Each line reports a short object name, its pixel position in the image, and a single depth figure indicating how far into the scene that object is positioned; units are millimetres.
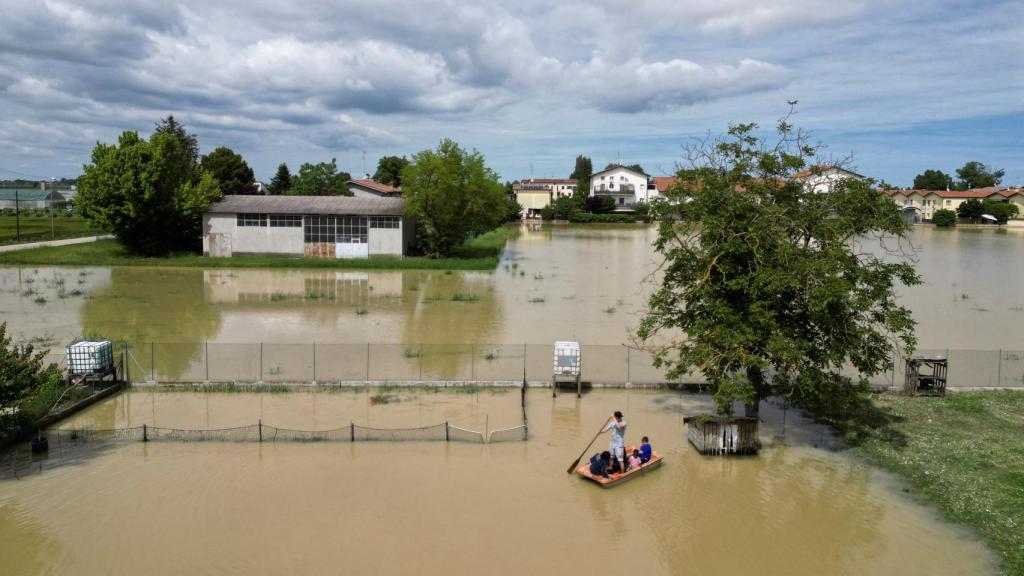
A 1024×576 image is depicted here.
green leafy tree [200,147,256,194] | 94750
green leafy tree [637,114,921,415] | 16078
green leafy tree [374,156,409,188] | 127450
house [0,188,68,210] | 133000
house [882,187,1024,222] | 135288
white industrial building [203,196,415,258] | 57844
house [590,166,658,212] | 135875
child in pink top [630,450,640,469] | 15516
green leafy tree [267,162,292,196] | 115362
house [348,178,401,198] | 103438
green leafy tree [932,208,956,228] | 120312
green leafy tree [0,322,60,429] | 15109
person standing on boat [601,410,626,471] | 15273
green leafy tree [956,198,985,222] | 125500
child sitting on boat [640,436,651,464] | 15695
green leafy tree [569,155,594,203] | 163125
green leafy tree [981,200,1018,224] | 124438
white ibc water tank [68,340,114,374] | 20172
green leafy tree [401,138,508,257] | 57594
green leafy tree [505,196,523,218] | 128413
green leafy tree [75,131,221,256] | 54000
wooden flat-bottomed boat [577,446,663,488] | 14914
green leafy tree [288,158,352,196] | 102375
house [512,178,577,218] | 144750
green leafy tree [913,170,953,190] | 181875
